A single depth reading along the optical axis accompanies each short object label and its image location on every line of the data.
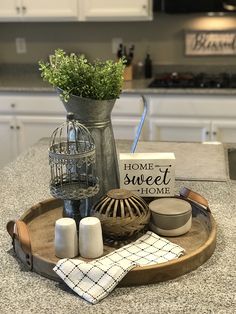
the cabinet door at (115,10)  3.53
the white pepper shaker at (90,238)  1.16
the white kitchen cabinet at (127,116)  3.42
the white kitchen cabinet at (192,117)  3.34
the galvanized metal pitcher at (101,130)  1.30
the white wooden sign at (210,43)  3.82
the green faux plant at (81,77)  1.29
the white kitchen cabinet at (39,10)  3.61
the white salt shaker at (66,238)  1.16
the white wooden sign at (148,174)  1.36
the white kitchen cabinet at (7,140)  3.62
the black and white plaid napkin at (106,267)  1.07
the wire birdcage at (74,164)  1.26
